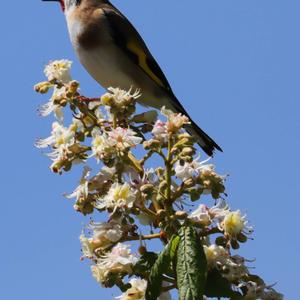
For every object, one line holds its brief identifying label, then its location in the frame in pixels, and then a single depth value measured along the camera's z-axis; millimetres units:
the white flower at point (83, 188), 8430
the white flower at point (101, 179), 8539
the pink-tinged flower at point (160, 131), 8500
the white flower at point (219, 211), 8172
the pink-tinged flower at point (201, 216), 7914
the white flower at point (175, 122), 8539
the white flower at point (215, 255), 7789
